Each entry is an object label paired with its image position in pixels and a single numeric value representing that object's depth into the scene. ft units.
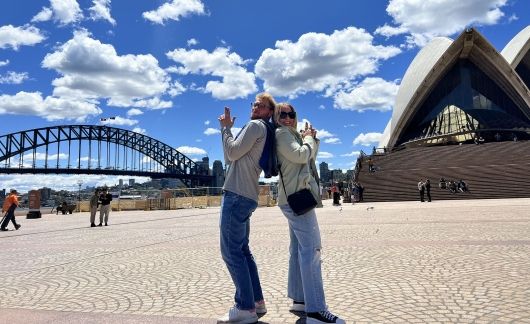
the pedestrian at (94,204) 55.26
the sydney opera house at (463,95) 176.45
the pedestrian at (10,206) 53.26
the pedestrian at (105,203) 57.36
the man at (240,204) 11.46
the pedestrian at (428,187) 86.89
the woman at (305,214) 11.01
